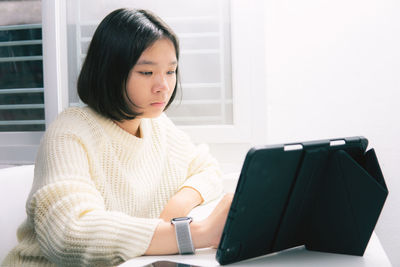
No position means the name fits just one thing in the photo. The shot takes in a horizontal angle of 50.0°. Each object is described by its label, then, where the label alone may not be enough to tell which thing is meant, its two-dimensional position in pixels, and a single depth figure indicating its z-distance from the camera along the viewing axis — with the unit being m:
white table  0.67
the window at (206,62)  1.60
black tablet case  0.62
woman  0.75
